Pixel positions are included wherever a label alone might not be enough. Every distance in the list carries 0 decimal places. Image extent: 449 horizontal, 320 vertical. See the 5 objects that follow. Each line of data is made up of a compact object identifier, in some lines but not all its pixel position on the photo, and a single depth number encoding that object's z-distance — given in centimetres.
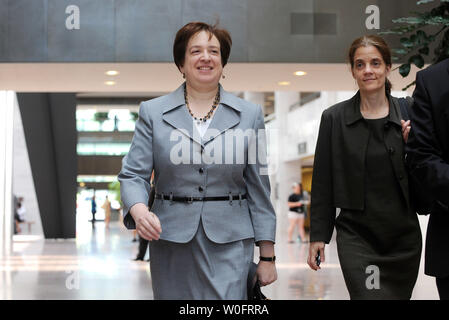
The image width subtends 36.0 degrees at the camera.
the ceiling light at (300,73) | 975
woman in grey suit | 304
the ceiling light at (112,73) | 963
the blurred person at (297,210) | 2177
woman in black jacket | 366
